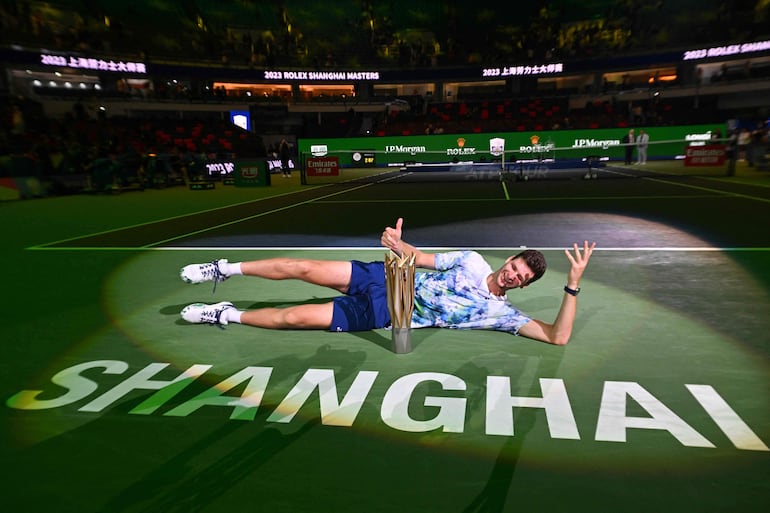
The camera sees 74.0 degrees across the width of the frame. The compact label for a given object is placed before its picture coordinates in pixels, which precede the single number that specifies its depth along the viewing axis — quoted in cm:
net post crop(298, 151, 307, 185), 2439
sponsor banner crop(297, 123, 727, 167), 3553
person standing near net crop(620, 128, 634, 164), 3278
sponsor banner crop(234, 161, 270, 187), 2469
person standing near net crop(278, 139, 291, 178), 3281
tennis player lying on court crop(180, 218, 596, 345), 399
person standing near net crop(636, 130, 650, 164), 3331
